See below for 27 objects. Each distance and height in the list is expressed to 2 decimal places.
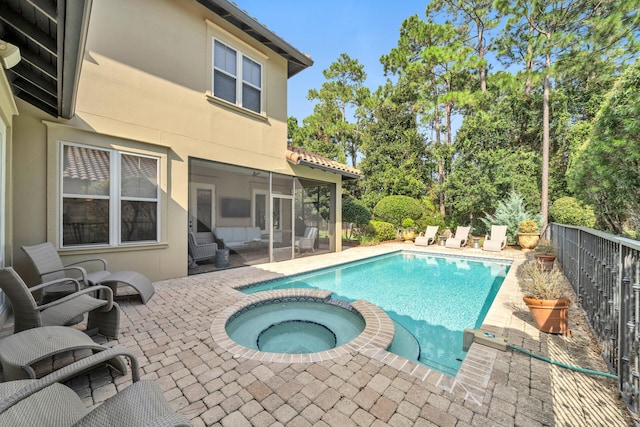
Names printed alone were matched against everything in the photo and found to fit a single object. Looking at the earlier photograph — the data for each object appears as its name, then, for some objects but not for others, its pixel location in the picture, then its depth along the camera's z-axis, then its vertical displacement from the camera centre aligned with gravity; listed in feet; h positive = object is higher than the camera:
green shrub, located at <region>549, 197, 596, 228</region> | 40.84 +0.03
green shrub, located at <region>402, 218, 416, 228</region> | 50.36 -2.28
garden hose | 8.79 -5.38
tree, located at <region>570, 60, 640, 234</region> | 27.81 +7.11
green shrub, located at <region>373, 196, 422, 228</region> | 51.65 +0.34
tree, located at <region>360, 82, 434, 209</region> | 58.13 +13.36
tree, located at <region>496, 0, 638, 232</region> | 40.14 +29.09
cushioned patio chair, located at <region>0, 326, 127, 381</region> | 6.81 -3.84
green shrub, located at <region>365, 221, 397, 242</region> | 49.11 -3.60
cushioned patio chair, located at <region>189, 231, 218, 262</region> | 25.40 -4.09
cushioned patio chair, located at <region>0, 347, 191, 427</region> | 4.48 -3.69
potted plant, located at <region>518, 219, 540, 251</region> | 39.34 -3.33
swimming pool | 13.51 -6.48
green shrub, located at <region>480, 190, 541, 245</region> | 43.62 -0.48
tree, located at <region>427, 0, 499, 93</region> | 57.57 +43.81
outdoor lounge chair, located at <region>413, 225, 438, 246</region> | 45.73 -4.65
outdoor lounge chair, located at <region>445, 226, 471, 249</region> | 43.28 -4.55
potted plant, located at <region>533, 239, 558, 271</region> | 24.94 -4.07
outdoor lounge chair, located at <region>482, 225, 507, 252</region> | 39.73 -4.30
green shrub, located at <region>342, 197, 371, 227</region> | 48.67 -0.52
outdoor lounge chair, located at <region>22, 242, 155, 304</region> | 13.34 -3.75
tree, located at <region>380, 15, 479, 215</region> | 57.16 +32.25
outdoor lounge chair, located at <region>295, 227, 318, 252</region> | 34.47 -3.97
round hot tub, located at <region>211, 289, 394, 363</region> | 10.76 -6.15
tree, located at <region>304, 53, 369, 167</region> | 70.85 +27.59
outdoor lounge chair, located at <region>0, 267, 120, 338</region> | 8.50 -3.97
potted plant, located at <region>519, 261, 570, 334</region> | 11.93 -4.21
